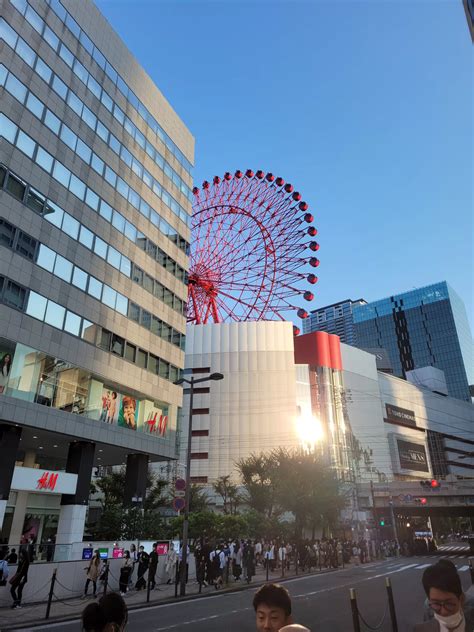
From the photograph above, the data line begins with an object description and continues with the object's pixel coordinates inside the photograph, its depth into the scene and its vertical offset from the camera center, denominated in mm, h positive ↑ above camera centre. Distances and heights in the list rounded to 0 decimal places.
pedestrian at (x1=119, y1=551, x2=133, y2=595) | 19641 -1828
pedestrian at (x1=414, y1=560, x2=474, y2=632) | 3705 -522
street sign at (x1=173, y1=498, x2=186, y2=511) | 20091 +1091
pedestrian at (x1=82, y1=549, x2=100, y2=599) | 18094 -1508
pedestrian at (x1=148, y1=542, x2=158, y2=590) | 19869 -1352
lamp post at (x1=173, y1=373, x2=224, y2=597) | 19438 -560
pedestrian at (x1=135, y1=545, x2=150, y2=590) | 20922 -1543
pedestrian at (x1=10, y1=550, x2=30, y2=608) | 15125 -1471
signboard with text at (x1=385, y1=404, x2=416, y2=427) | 104369 +24600
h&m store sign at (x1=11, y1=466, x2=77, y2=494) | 24125 +2517
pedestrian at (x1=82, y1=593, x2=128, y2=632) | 3762 -635
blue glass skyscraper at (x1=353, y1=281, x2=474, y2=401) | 165500 +69790
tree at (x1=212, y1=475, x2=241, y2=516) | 61991 +5202
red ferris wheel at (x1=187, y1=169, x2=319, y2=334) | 60906 +35925
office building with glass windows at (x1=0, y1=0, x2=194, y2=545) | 25656 +15998
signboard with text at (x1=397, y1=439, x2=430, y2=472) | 101312 +15447
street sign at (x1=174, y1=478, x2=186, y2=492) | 21086 +1967
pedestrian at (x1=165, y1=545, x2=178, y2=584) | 24344 -1655
